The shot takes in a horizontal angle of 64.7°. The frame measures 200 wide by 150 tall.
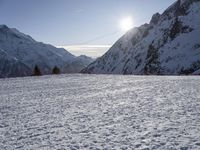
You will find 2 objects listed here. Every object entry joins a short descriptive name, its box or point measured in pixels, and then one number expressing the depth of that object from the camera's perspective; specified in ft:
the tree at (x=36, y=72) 191.49
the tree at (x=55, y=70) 204.50
